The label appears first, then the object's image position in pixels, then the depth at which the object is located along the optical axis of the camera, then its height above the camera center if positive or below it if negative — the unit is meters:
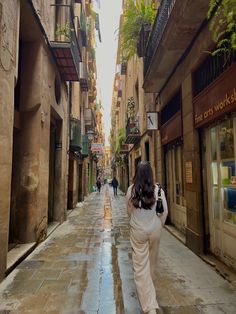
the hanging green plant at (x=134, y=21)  8.52 +5.54
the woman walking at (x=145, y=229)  3.14 -0.65
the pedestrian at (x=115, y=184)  25.08 -0.60
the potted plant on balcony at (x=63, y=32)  8.23 +4.91
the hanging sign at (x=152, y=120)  9.55 +2.21
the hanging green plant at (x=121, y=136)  22.39 +3.78
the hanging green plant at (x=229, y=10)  2.39 +1.68
